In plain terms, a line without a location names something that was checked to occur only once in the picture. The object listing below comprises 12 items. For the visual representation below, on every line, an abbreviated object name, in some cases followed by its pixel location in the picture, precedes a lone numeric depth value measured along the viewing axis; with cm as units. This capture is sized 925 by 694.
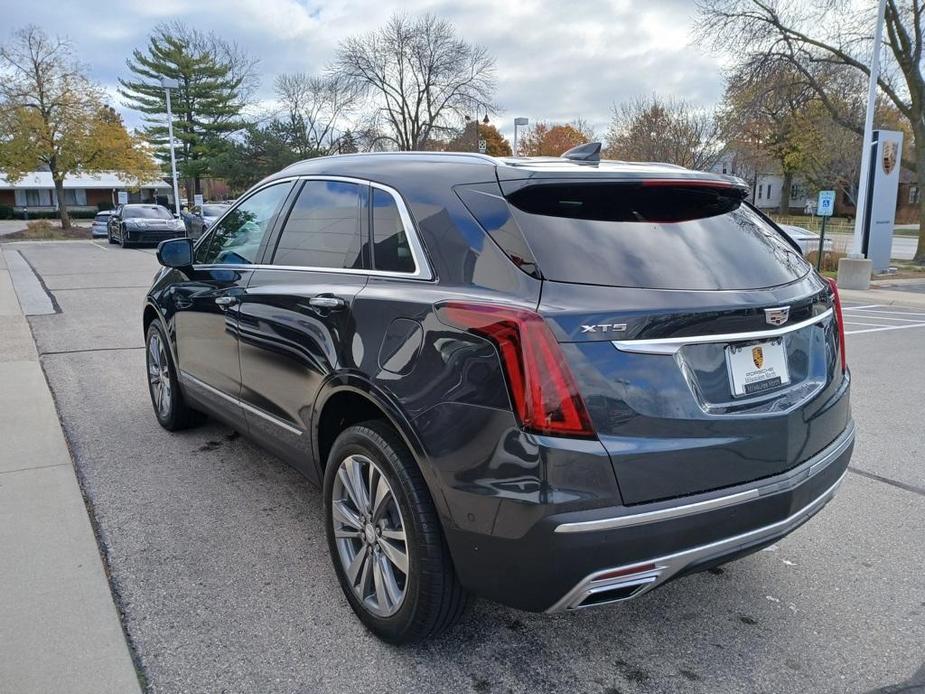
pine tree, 5506
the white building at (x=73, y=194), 6816
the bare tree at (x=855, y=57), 2105
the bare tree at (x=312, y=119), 4928
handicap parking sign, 1588
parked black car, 2473
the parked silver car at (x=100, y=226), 3250
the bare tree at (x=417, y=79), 4616
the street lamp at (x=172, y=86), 3098
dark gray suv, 212
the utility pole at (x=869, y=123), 1717
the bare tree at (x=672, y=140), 3606
